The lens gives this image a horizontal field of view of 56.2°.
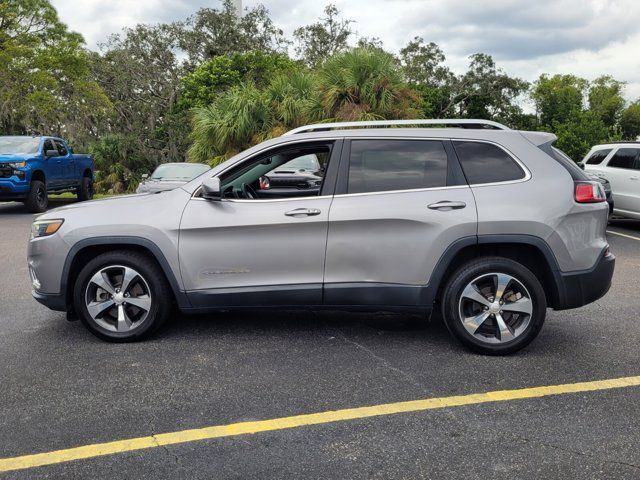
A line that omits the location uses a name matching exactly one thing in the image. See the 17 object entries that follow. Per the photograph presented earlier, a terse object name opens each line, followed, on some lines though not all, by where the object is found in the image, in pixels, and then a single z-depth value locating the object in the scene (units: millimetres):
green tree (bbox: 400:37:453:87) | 46812
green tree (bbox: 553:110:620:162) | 24359
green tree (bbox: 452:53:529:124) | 46594
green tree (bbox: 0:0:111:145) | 28797
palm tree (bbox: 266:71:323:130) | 16906
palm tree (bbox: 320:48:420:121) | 16203
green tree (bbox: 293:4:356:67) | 40531
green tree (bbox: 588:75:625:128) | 76375
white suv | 11477
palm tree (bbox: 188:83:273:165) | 17453
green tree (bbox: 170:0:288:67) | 41125
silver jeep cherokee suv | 4480
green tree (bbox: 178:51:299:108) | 33438
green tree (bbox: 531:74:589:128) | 62219
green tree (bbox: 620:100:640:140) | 77000
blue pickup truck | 13953
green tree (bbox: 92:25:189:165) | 40375
